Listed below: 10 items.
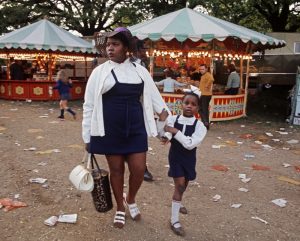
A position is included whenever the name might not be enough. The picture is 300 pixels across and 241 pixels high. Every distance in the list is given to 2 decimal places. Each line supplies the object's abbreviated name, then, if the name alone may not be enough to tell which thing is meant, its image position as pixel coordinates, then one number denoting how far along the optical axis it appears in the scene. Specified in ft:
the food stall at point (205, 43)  35.78
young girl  11.59
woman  10.87
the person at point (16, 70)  51.35
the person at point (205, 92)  33.14
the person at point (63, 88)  34.99
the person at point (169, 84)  37.52
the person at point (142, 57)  15.33
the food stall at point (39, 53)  48.57
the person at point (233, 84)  42.39
